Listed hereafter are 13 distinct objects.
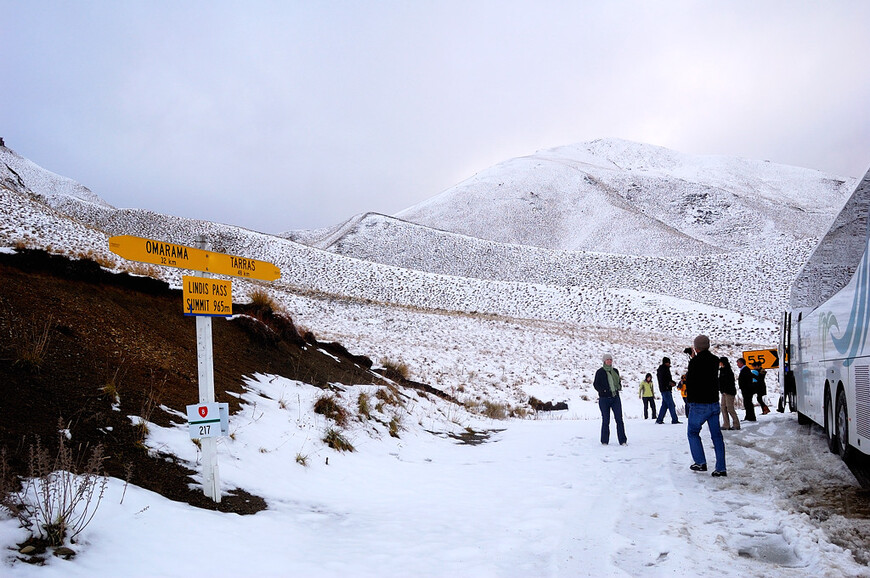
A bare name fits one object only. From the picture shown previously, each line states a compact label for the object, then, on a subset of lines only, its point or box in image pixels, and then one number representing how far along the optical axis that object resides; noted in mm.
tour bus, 6457
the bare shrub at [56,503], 3758
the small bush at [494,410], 16625
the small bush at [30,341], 6086
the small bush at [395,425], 10539
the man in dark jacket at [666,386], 13297
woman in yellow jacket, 16217
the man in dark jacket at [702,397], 7969
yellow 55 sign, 15375
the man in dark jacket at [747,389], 13203
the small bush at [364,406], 10477
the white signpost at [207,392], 5453
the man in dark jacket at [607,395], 10750
